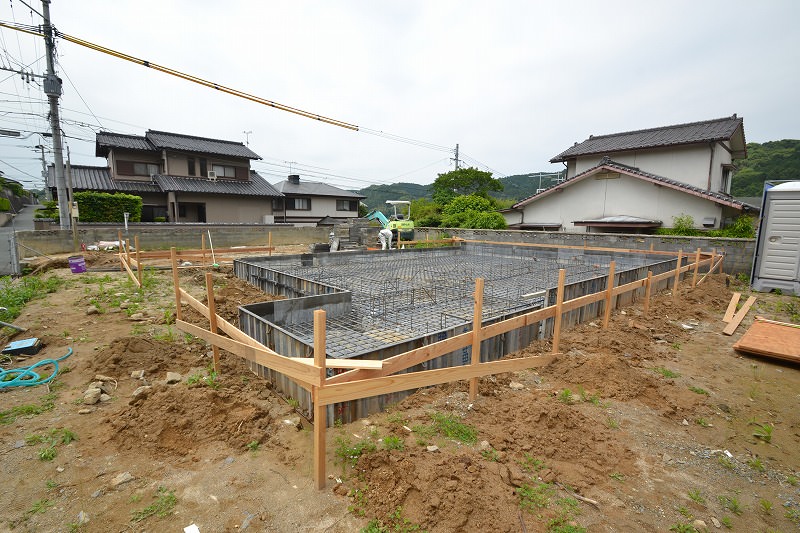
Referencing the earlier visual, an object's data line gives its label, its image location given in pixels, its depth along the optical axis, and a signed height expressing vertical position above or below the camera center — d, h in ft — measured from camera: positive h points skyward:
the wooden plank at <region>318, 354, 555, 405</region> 8.30 -4.10
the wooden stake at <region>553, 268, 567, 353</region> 15.34 -3.67
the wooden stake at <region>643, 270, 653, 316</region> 22.07 -3.57
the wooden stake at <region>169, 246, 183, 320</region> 17.06 -3.39
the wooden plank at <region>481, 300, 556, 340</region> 13.21 -3.75
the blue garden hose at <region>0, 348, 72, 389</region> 12.95 -5.90
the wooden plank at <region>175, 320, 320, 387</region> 8.23 -3.59
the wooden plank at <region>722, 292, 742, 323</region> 22.82 -5.01
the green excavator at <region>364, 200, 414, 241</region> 56.11 +0.50
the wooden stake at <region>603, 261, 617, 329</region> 19.18 -3.55
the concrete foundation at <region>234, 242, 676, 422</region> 13.76 -4.26
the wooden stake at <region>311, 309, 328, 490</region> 8.08 -4.40
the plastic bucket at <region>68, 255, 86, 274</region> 31.77 -3.80
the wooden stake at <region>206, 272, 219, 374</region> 13.66 -3.28
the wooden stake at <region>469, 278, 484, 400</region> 12.16 -3.53
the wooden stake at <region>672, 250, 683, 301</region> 26.36 -3.62
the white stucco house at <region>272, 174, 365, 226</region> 88.89 +6.10
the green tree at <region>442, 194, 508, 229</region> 64.64 +2.95
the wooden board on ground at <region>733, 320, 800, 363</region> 16.34 -5.18
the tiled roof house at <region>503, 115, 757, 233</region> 46.39 +7.02
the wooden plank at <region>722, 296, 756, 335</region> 20.39 -5.28
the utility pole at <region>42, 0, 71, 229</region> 41.34 +11.60
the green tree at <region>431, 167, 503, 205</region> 94.43 +12.37
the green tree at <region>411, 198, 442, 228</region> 80.01 +3.60
